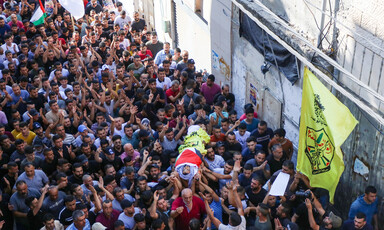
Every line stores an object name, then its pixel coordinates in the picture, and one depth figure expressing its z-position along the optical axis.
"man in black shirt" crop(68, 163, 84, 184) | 9.58
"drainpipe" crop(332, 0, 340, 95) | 9.15
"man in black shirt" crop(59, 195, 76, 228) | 8.60
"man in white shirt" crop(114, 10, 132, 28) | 17.80
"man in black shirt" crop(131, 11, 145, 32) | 17.55
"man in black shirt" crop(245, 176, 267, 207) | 8.66
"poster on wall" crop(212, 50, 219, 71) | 14.72
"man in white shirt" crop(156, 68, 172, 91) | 13.20
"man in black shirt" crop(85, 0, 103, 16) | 19.72
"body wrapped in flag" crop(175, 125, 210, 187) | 9.27
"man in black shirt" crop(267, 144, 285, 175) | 9.65
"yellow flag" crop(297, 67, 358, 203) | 7.27
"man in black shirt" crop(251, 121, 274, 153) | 10.49
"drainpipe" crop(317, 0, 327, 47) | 9.54
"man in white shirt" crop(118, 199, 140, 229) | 8.17
